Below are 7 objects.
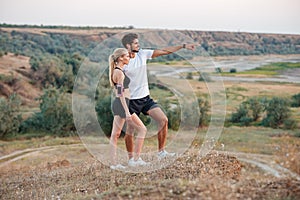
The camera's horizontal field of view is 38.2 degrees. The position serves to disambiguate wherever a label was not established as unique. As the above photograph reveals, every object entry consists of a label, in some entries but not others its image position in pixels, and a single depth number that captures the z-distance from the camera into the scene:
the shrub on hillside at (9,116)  24.81
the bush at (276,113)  25.17
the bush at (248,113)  26.56
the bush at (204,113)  17.51
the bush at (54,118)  25.33
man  6.55
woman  6.42
